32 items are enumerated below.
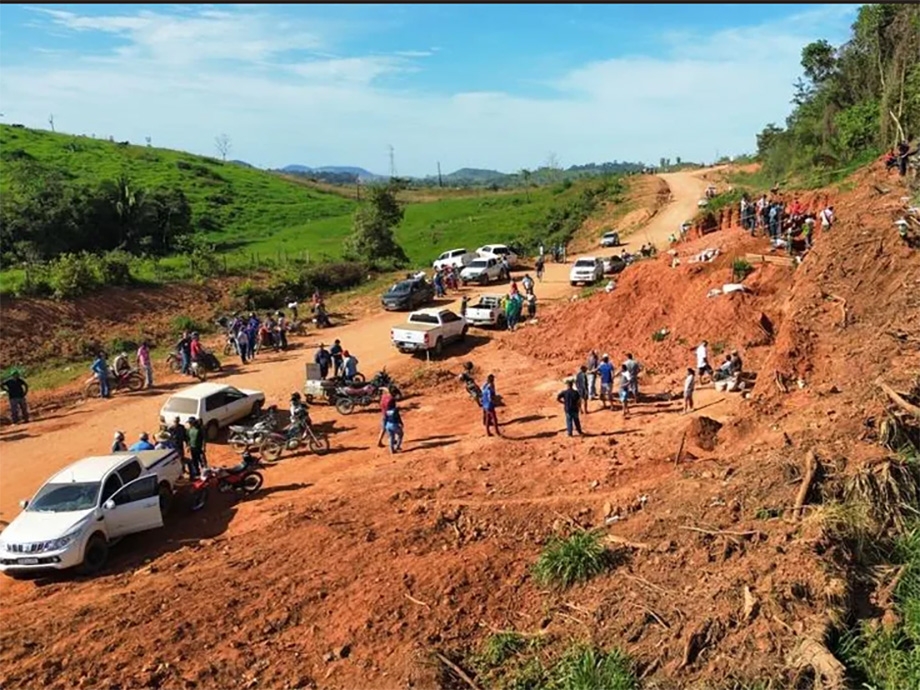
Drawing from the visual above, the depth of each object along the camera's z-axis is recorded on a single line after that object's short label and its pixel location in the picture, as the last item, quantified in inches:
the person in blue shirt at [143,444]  669.3
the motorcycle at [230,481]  614.5
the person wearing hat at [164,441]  680.4
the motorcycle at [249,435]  725.9
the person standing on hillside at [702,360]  791.1
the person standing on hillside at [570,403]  674.8
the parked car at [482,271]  1526.8
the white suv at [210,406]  758.5
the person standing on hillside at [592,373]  810.8
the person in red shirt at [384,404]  700.7
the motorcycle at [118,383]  954.7
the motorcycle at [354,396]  844.0
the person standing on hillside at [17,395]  855.7
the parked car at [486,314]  1146.7
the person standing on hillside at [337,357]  925.2
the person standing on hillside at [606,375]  764.0
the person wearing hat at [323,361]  902.4
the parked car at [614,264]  1496.3
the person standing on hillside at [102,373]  937.5
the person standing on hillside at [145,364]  962.1
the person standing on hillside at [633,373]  760.3
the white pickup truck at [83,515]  502.9
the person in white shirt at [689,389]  714.8
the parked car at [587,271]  1414.9
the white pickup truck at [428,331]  1019.3
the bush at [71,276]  1268.5
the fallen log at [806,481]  402.6
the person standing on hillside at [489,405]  701.3
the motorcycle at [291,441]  720.3
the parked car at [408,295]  1334.9
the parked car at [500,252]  1653.1
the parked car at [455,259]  1601.9
